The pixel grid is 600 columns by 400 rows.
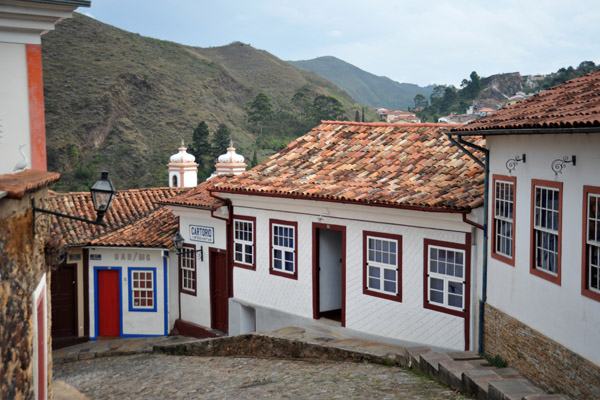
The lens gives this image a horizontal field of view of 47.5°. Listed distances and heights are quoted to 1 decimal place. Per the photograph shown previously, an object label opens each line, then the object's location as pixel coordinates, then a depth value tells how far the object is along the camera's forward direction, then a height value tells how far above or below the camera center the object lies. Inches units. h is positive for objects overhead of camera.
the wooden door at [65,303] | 702.5 -149.6
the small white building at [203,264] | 639.1 -105.2
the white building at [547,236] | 291.1 -41.1
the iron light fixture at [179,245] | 668.1 -86.7
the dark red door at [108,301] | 709.3 -149.4
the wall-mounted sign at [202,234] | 653.9 -74.9
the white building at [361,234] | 454.0 -60.3
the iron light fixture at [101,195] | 292.8 -16.0
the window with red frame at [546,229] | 323.6 -37.1
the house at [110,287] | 700.7 -133.8
